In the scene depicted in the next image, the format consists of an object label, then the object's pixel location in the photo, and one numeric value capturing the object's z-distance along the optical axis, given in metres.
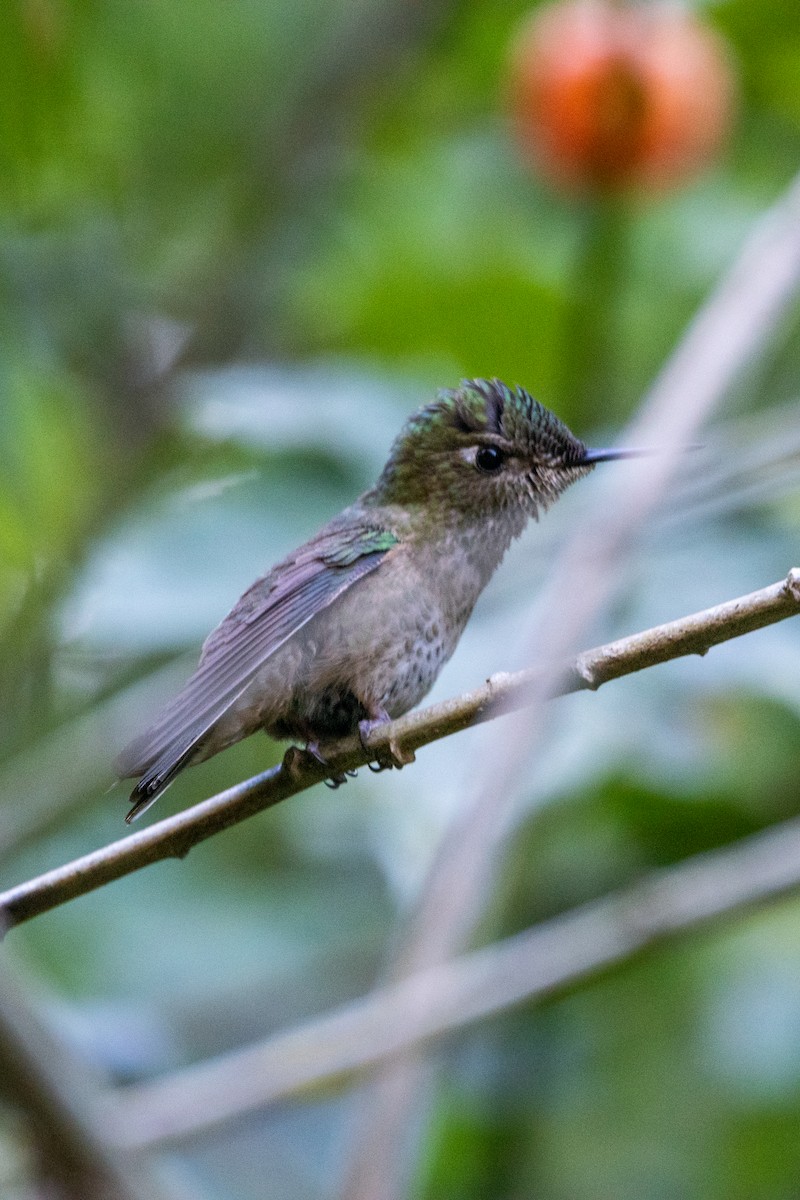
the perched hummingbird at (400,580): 4.89
